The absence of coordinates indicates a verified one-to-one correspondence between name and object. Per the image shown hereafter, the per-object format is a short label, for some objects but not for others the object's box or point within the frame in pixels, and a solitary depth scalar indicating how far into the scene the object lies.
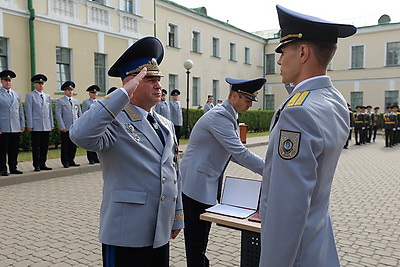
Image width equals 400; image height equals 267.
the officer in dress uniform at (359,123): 19.42
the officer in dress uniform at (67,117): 9.97
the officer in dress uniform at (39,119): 9.55
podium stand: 2.90
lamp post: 17.52
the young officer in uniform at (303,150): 1.51
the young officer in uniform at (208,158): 3.39
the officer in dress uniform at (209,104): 19.60
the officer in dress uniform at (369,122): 19.89
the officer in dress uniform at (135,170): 2.22
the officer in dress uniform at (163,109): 14.84
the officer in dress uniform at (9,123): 8.90
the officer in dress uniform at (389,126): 18.70
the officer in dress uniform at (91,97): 11.41
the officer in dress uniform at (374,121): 21.37
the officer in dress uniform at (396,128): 19.40
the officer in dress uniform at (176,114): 16.34
